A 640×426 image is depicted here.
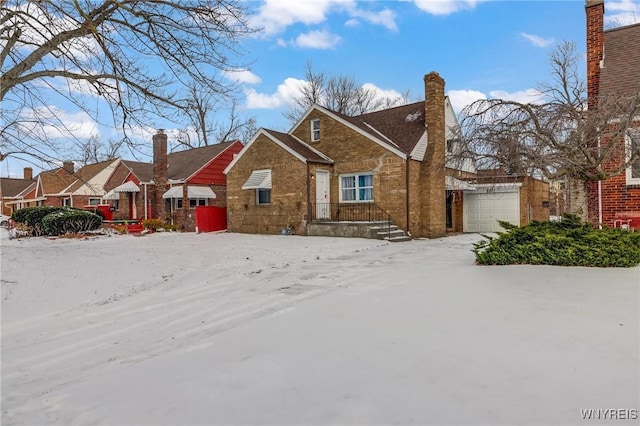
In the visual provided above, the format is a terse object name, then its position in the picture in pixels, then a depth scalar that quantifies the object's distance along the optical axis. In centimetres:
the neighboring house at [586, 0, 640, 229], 1097
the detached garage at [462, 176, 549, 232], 1928
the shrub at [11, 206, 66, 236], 1789
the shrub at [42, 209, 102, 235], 1746
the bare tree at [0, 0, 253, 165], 684
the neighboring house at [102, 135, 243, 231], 2372
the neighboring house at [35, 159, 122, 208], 3284
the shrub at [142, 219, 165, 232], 2159
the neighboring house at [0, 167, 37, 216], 4247
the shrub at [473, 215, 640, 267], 669
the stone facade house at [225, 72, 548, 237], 1617
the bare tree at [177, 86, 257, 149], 3859
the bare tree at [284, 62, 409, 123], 3791
